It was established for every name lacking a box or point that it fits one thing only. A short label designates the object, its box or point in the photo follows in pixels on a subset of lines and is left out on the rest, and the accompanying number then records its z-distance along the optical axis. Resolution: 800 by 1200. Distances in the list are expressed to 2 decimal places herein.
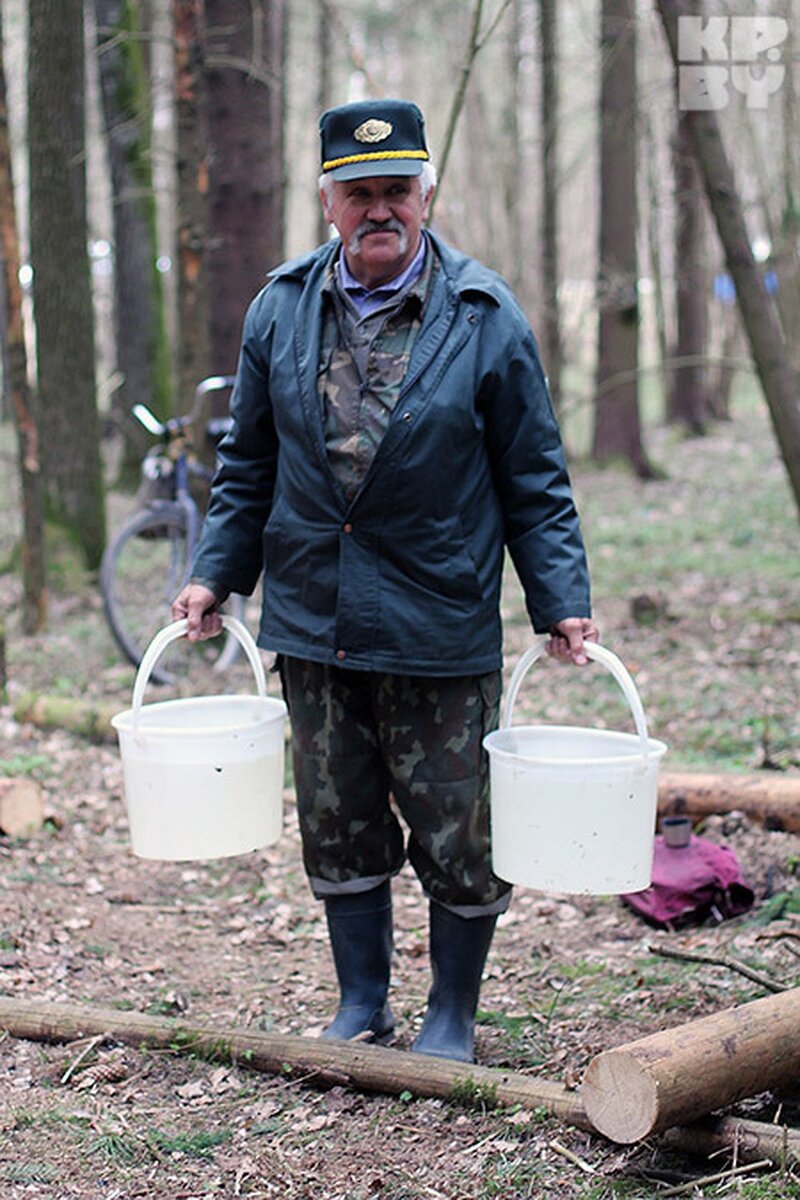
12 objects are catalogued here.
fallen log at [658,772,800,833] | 5.32
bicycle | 7.86
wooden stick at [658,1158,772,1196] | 2.92
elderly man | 3.51
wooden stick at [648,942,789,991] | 3.66
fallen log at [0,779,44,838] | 5.64
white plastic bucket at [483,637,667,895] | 3.42
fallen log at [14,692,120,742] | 6.87
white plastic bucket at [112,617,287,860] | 3.63
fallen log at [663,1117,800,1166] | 2.95
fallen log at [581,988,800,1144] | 2.96
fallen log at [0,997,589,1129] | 3.42
